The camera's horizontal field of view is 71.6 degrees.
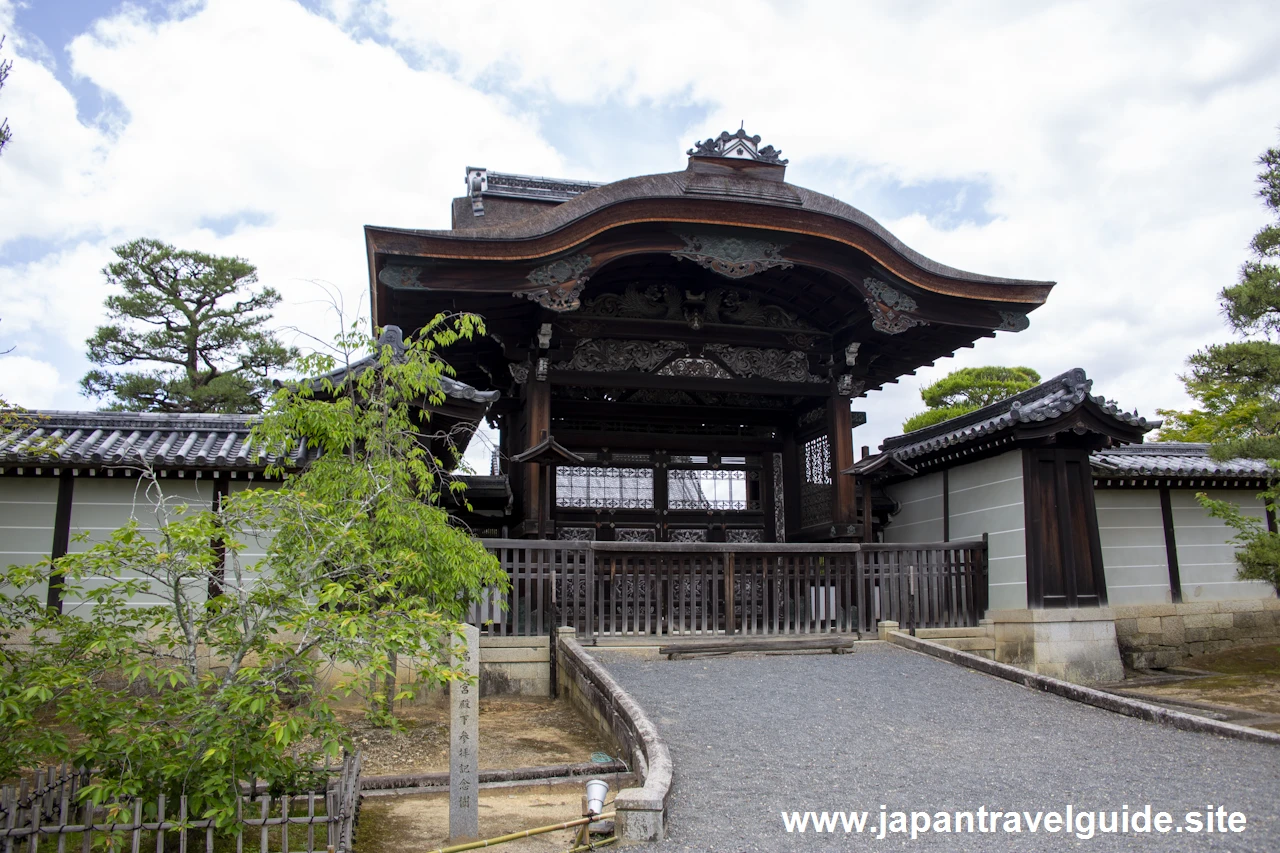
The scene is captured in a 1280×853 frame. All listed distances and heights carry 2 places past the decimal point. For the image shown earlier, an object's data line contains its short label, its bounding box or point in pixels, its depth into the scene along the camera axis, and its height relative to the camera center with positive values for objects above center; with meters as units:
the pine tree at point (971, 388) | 27.39 +5.70
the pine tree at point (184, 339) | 23.27 +6.34
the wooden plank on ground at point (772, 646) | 9.93 -0.83
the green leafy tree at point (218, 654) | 4.16 -0.41
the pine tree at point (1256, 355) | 9.88 +2.44
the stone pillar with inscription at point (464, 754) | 5.18 -1.06
